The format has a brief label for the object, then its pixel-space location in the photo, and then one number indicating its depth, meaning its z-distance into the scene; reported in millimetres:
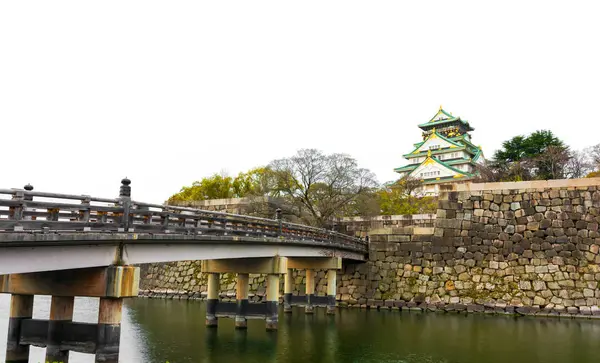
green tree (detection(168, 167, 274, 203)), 50781
